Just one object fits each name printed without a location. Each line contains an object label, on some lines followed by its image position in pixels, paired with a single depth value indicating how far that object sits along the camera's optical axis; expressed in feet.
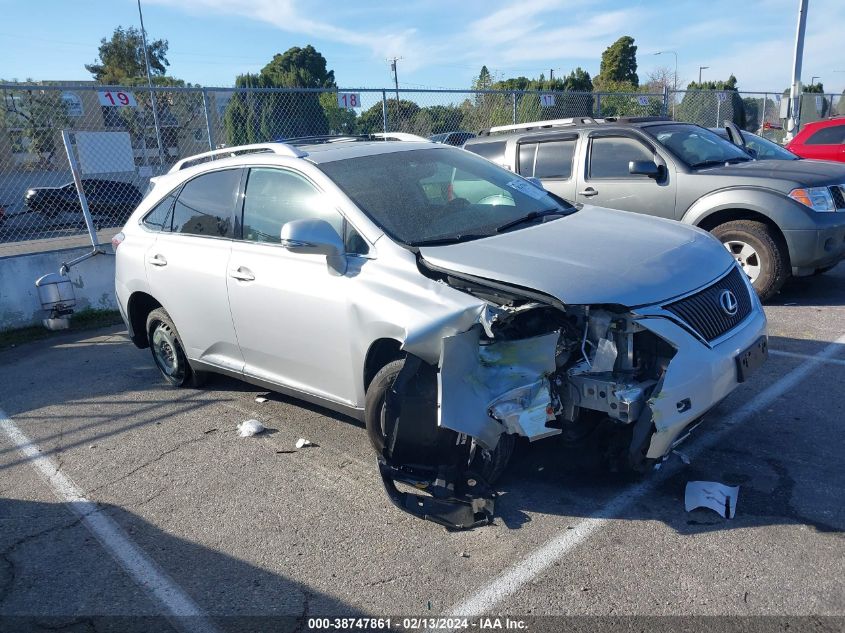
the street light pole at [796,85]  54.03
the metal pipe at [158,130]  30.70
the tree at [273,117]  38.37
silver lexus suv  10.54
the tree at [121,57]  214.07
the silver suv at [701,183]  21.88
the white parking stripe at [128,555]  9.57
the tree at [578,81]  115.40
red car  41.37
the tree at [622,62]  194.29
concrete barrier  26.68
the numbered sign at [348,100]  35.17
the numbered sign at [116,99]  27.76
